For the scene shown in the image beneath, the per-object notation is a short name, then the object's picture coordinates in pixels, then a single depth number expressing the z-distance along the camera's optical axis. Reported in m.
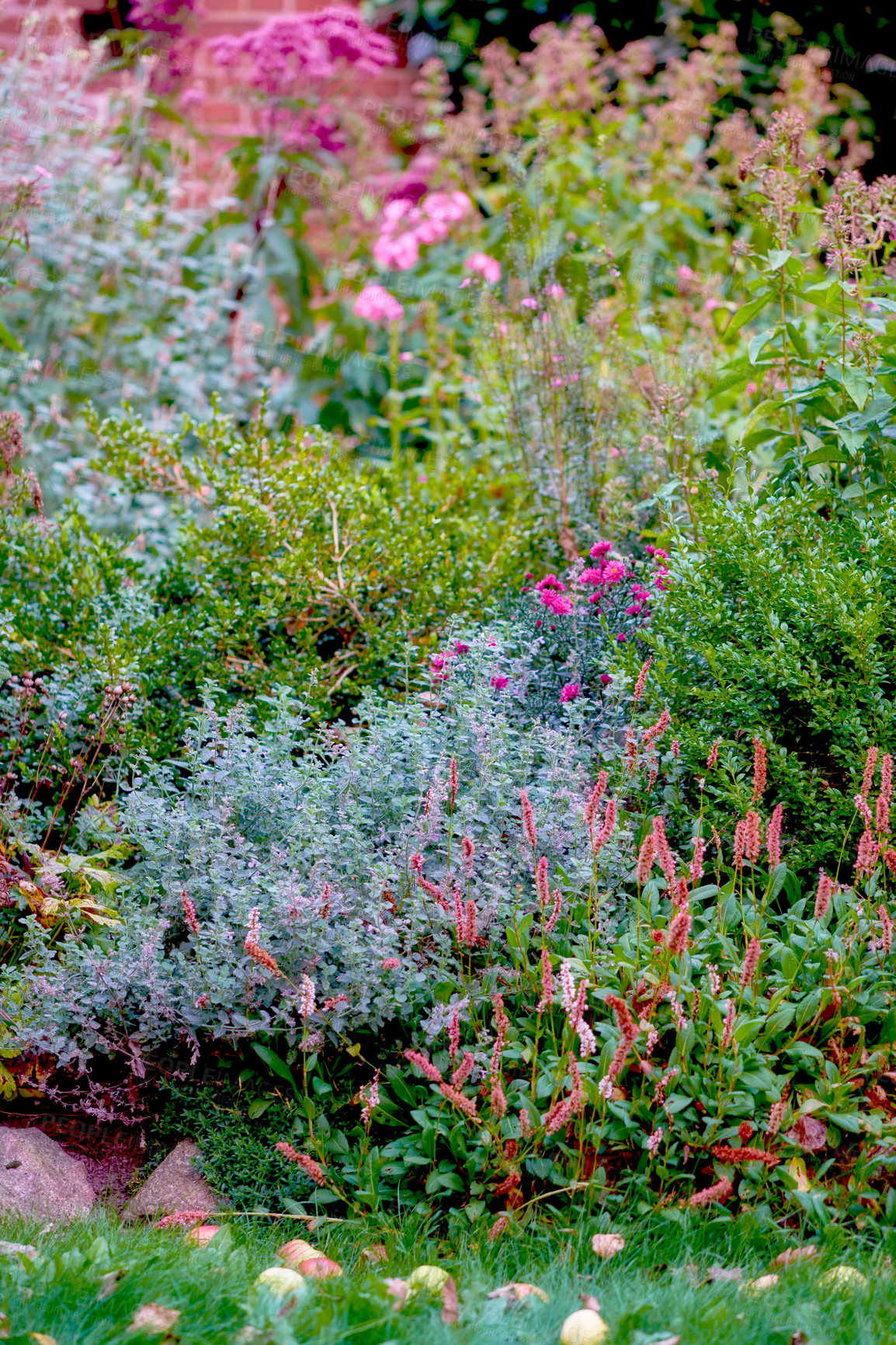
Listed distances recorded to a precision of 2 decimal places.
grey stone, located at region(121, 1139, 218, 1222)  5.08
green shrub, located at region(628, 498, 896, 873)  5.35
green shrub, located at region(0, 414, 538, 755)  5.95
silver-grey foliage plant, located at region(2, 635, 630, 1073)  5.16
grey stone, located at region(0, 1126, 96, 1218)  5.05
